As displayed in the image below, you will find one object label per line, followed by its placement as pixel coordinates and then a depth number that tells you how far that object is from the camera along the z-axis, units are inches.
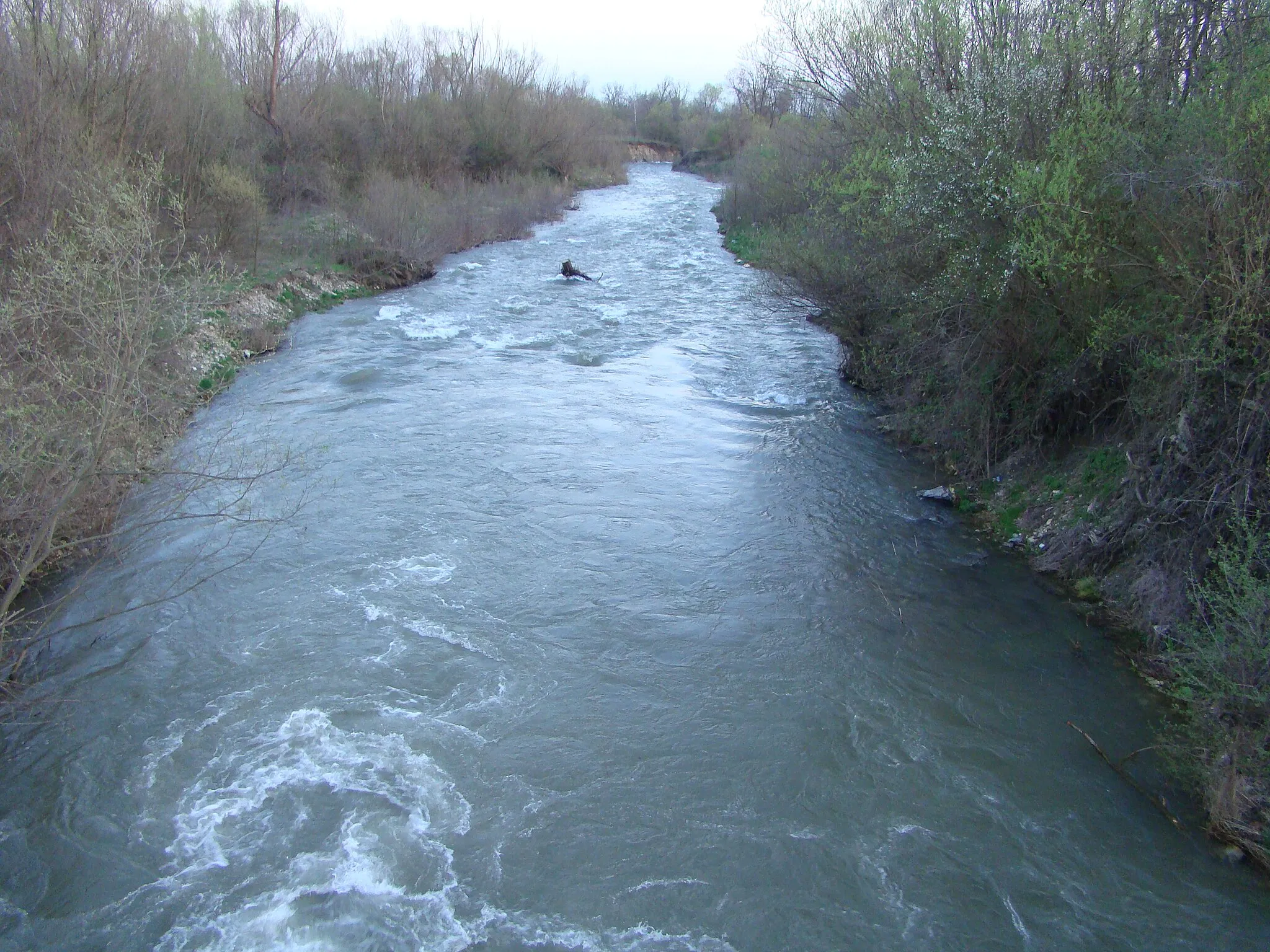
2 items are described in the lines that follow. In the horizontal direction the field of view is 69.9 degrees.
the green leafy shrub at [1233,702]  243.3
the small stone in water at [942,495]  464.1
